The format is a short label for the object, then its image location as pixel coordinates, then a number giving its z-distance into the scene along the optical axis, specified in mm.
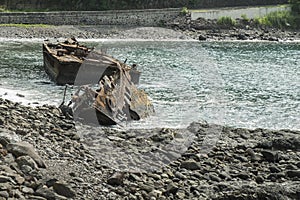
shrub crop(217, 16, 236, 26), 56403
